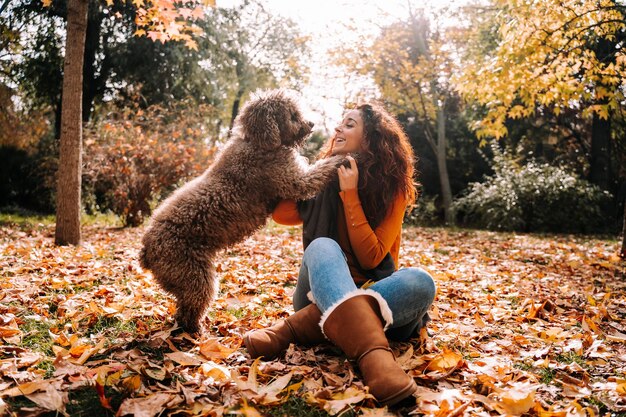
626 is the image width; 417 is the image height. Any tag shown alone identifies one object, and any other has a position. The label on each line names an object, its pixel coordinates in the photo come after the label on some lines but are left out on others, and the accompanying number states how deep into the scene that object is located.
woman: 2.14
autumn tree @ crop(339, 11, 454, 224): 12.11
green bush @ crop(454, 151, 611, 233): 10.82
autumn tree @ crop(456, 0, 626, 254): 6.29
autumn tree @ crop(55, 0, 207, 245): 5.54
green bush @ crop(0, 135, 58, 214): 11.42
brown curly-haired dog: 2.59
